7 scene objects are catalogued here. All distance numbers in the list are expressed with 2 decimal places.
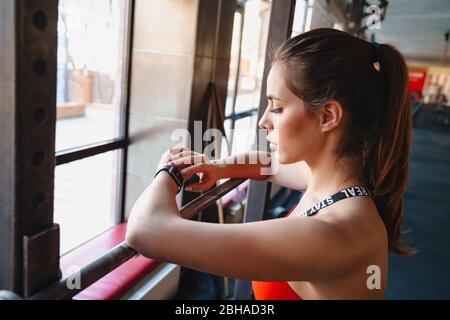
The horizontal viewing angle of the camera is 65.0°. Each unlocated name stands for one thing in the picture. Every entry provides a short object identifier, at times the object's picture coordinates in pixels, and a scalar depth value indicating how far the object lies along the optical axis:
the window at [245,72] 3.73
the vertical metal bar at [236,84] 3.59
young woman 0.67
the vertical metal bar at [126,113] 2.53
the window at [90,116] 2.11
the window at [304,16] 4.47
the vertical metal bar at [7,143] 0.57
